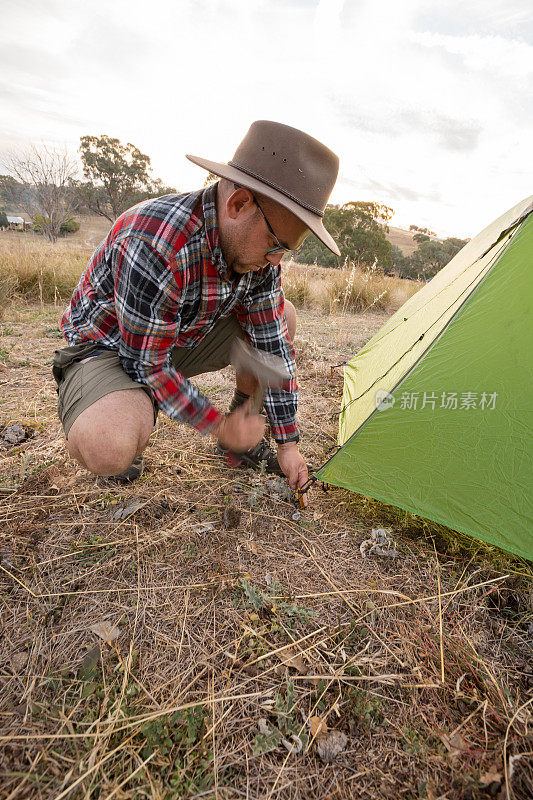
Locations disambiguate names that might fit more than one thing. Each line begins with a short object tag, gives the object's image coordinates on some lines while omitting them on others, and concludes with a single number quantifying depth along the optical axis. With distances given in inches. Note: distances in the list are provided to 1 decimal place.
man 48.9
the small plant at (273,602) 48.7
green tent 52.4
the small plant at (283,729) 36.5
